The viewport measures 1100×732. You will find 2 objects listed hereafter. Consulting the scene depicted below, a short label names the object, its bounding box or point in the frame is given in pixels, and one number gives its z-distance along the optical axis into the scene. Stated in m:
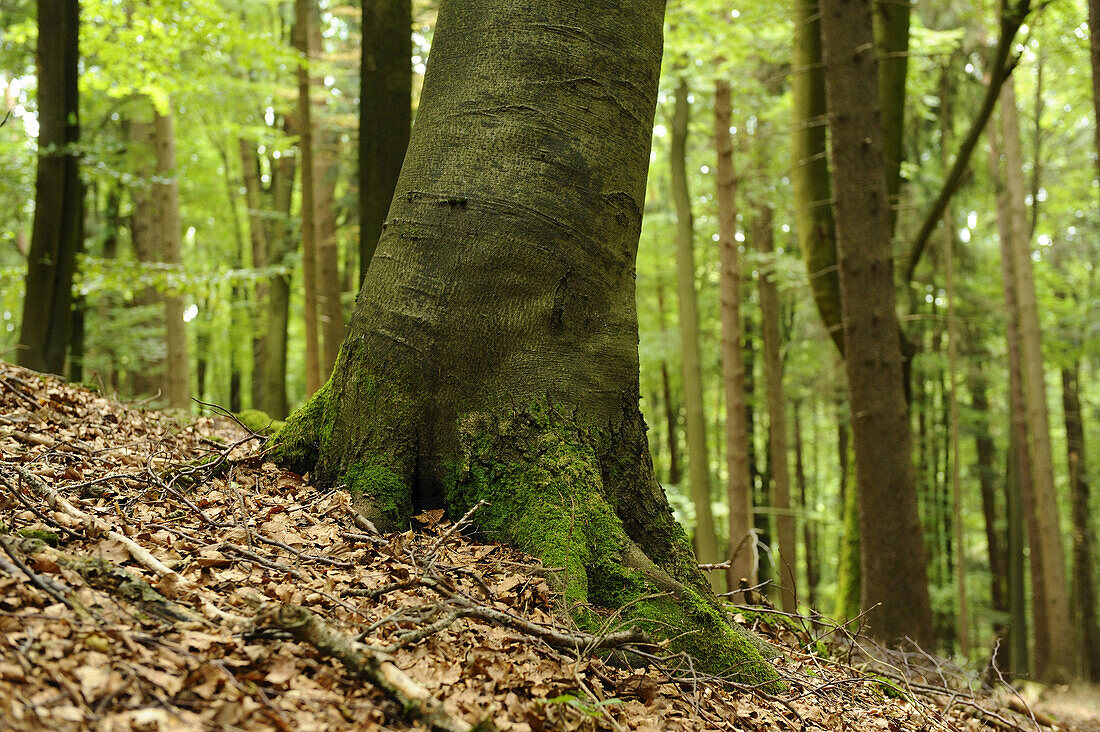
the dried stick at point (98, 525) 2.27
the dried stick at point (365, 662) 1.86
